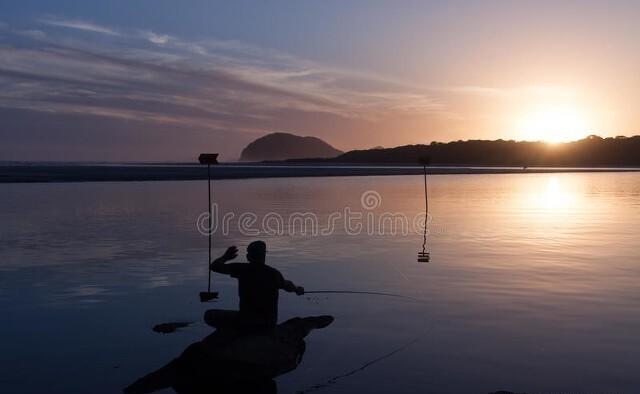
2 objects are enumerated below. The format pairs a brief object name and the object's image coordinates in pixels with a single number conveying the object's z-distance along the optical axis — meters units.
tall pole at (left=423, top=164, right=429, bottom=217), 27.50
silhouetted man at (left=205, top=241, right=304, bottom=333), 8.16
